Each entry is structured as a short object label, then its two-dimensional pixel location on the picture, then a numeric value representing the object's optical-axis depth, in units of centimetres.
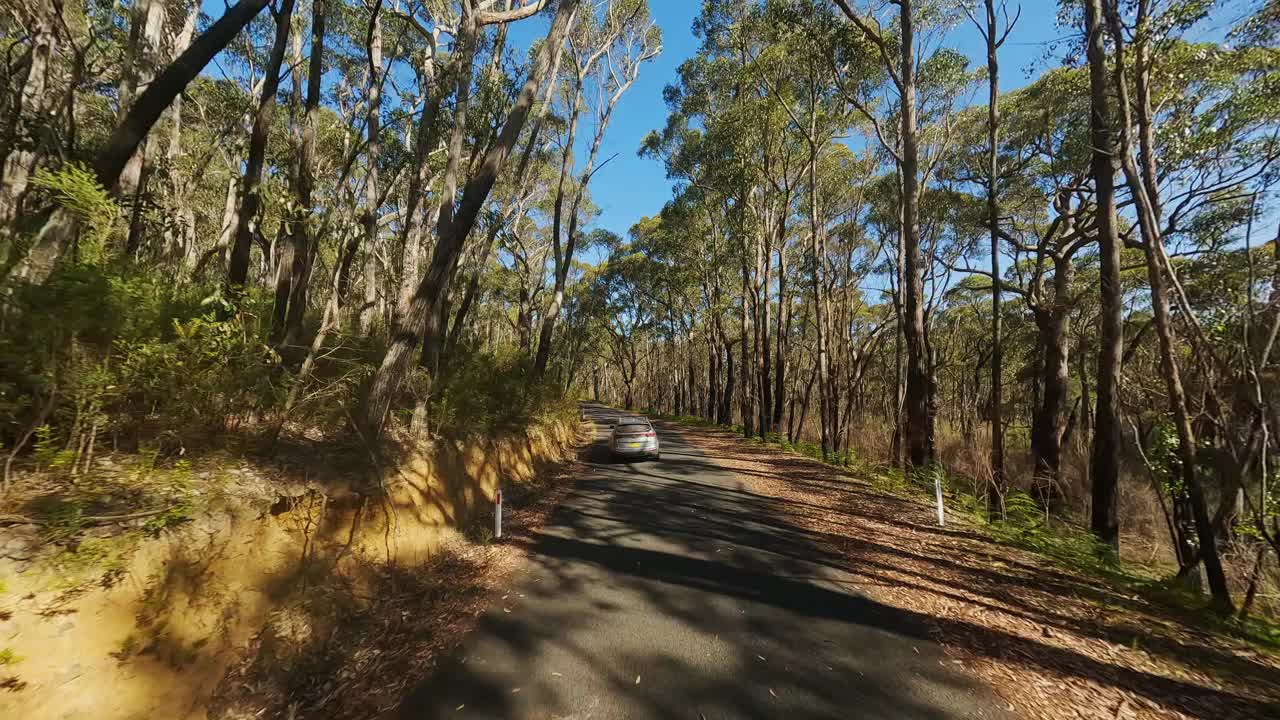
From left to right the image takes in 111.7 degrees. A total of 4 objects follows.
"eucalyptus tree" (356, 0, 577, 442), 558
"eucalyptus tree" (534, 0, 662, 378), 1431
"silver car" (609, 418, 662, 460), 1214
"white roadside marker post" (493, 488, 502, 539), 591
